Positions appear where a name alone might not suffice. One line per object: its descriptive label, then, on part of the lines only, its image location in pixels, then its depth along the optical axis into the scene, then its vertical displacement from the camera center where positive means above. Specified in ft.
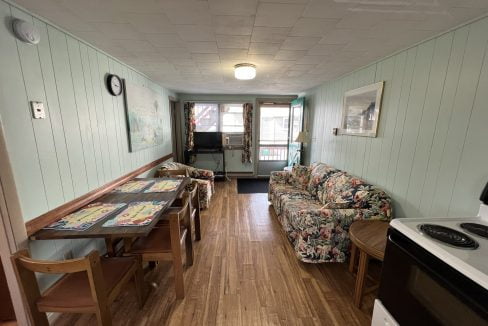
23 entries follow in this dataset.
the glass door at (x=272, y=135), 18.61 -0.92
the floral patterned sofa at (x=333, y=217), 6.65 -3.05
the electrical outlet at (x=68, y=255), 5.63 -3.63
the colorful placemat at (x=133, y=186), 7.41 -2.38
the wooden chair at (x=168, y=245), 5.43 -3.37
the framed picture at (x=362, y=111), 7.84 +0.66
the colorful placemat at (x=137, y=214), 4.85 -2.31
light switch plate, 4.62 +0.26
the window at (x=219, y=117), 17.94 +0.61
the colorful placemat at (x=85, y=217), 4.75 -2.37
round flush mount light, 8.13 +2.14
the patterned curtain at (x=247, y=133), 17.54 -0.72
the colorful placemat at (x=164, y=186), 7.34 -2.31
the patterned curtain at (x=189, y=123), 17.21 +0.06
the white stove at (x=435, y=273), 2.54 -2.04
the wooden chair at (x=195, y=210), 8.32 -3.49
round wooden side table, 5.12 -2.98
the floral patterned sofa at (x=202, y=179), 11.63 -3.38
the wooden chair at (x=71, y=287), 3.37 -3.32
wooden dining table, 4.41 -2.36
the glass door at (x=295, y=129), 15.71 -0.34
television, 17.43 -1.33
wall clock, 7.48 +1.42
